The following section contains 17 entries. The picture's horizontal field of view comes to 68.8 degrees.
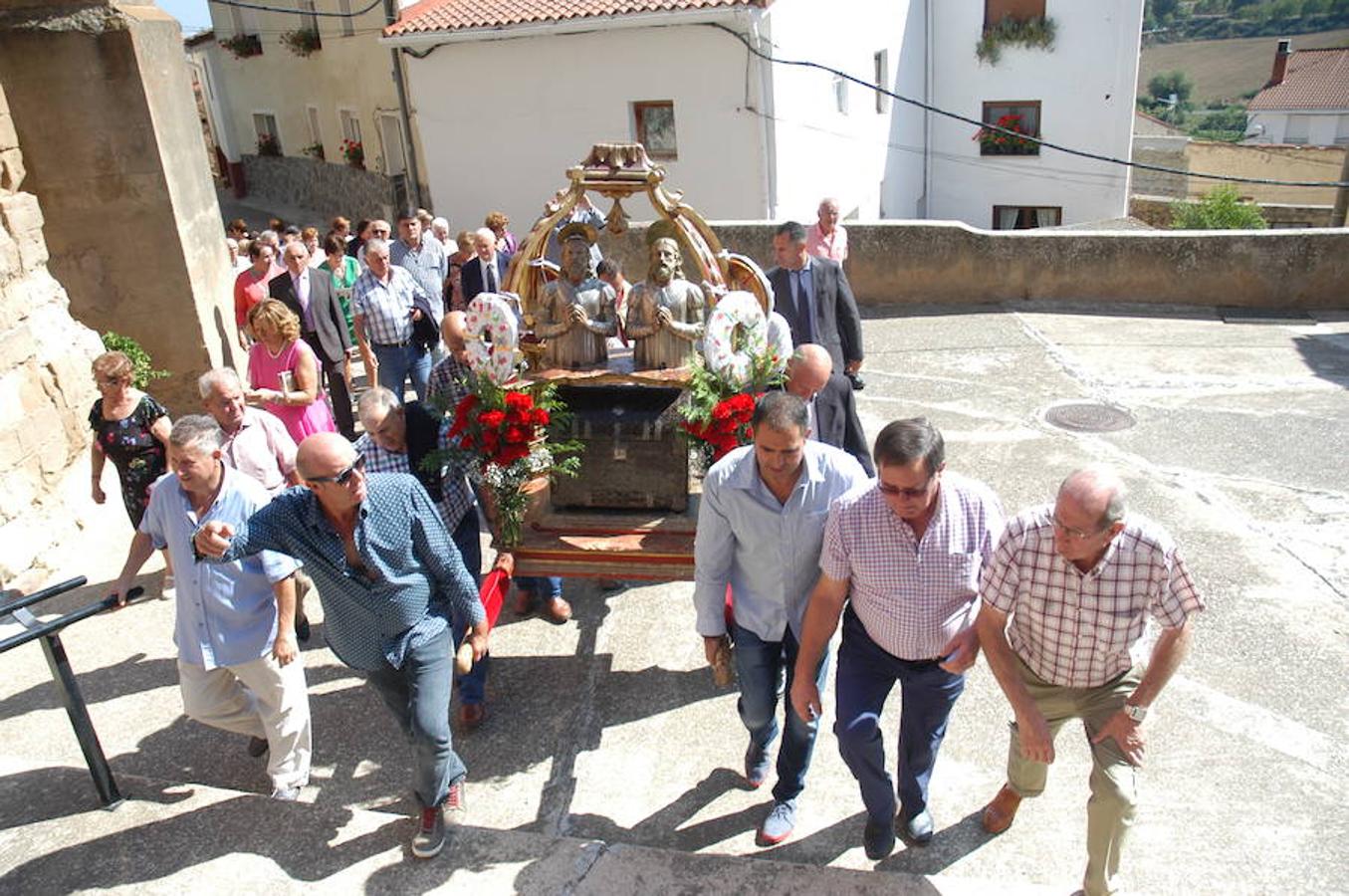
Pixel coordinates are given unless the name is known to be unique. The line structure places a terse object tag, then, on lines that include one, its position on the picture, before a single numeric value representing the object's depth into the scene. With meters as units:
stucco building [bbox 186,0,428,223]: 19.25
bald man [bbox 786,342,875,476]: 4.26
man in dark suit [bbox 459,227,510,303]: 8.12
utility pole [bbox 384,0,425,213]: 17.34
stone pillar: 7.20
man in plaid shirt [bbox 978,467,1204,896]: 2.81
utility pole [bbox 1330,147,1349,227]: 11.94
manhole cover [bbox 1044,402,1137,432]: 7.45
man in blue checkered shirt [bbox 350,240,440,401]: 7.08
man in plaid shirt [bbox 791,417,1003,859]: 2.97
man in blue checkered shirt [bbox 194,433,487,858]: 3.34
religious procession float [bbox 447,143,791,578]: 4.41
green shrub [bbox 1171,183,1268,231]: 22.06
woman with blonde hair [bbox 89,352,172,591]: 4.93
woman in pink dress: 5.39
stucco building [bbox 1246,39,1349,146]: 51.59
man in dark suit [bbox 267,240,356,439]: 7.35
